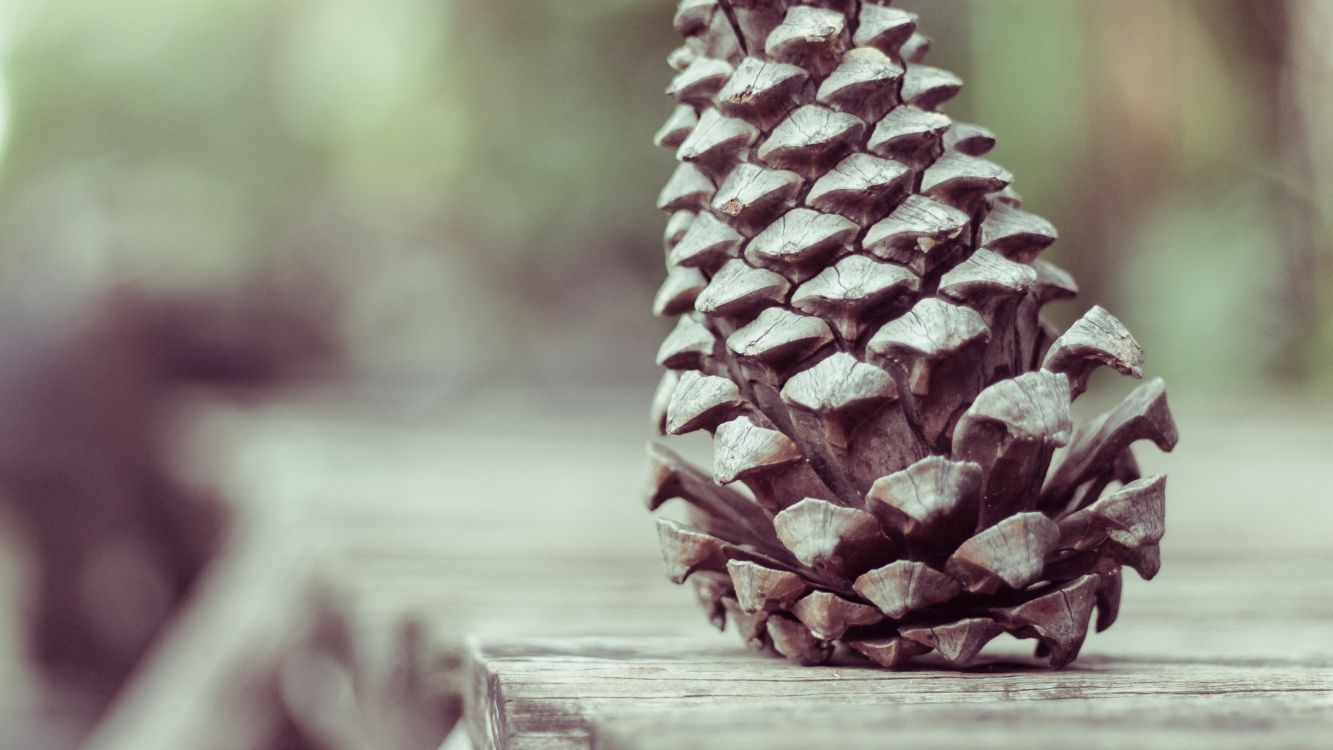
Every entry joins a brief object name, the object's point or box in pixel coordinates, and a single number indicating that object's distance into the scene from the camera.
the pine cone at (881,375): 0.55
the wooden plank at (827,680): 0.54
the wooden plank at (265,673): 0.83
